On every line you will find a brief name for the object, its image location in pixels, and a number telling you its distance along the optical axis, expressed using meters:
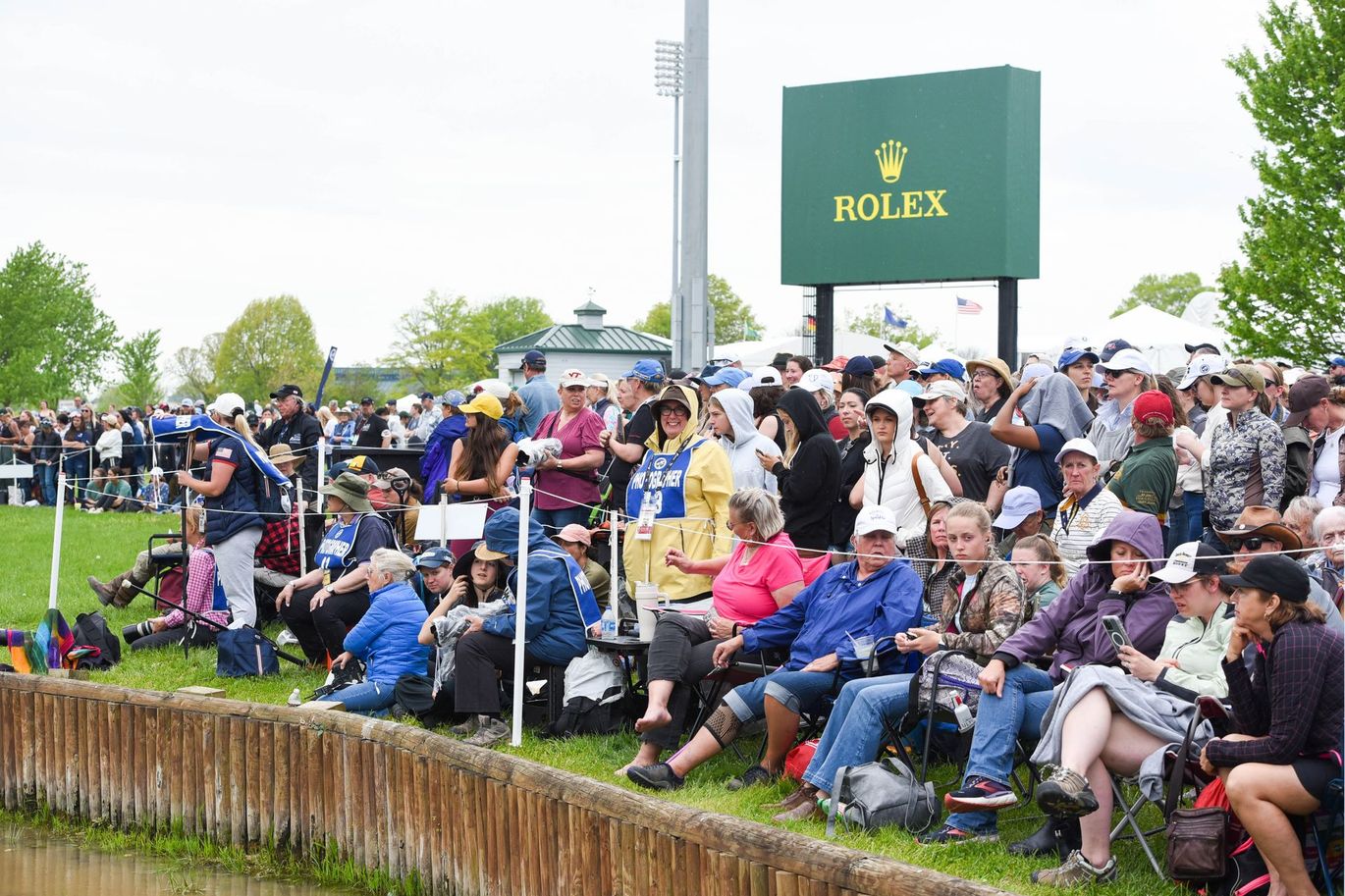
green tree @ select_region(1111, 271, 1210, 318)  77.84
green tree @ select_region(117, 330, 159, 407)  66.50
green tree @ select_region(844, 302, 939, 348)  68.44
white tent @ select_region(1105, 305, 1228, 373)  18.70
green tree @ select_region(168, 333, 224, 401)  82.88
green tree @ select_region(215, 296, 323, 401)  78.50
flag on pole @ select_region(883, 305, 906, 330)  24.36
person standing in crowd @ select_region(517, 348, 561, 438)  11.65
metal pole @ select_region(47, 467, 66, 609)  10.26
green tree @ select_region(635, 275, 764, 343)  66.06
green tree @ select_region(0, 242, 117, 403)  57.09
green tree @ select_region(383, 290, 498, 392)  75.38
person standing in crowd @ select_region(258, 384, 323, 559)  13.30
